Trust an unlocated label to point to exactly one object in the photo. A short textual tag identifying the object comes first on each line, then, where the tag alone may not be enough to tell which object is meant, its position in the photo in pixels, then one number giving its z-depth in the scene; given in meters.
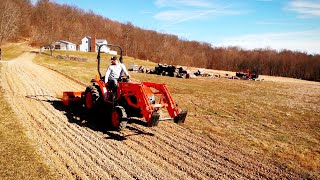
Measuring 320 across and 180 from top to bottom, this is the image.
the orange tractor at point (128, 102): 9.14
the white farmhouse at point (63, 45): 78.69
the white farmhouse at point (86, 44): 85.62
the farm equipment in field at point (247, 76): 42.41
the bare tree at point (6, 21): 58.50
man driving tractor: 10.55
